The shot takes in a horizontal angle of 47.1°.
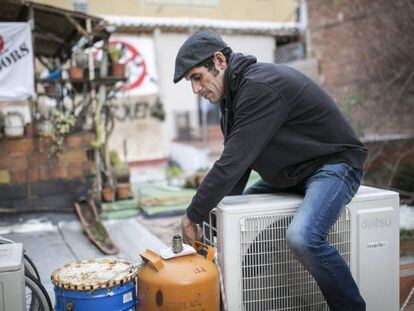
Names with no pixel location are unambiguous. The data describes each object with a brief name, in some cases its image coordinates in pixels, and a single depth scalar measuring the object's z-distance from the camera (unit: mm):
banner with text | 6801
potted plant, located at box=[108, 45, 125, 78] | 8117
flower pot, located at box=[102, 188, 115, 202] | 8461
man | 2605
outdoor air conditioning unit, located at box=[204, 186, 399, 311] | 2693
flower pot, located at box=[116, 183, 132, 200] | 8688
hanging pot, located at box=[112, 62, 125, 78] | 8141
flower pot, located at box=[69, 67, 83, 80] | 7737
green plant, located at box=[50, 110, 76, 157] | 6910
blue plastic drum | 2412
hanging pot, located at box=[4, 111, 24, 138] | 6668
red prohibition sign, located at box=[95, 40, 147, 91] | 13367
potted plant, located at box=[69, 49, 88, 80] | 7742
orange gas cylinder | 2463
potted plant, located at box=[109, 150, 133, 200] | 8703
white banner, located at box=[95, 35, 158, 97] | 13406
